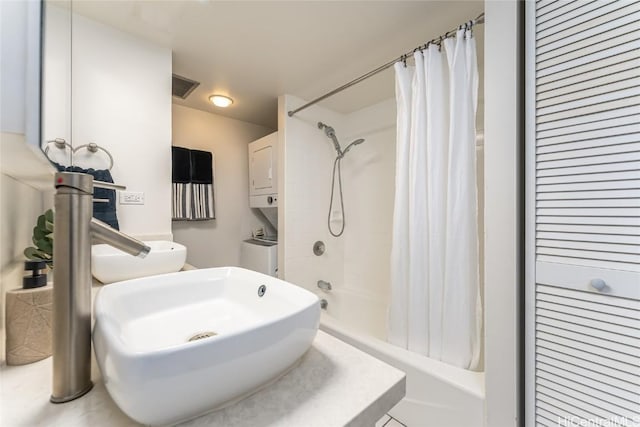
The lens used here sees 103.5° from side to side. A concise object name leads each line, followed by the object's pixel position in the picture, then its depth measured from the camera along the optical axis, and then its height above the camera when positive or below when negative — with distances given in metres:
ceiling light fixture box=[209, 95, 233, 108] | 2.21 +1.02
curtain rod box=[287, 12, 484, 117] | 1.17 +0.90
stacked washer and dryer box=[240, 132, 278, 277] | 2.35 +0.17
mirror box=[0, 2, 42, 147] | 0.43 +0.24
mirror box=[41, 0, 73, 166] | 0.80 +0.50
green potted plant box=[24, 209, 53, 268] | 0.66 -0.08
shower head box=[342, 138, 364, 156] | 2.39 +0.68
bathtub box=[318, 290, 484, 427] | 1.05 -0.76
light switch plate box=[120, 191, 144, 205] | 1.44 +0.09
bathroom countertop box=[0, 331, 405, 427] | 0.36 -0.30
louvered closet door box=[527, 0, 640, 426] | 0.74 +0.01
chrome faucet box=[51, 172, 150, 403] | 0.39 -0.12
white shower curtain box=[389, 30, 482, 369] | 1.23 +0.03
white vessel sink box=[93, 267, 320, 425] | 0.32 -0.22
